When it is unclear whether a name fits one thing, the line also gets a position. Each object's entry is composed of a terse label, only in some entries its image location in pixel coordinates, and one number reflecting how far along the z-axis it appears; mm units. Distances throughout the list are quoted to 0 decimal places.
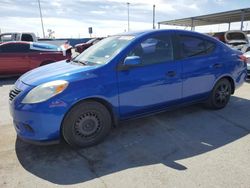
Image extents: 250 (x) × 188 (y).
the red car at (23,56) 7077
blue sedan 2481
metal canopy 18510
